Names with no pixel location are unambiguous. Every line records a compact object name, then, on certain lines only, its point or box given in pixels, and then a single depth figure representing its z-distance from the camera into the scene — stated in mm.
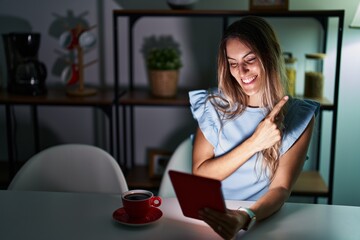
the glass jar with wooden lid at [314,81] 2453
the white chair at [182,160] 1877
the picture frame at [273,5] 2359
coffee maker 2562
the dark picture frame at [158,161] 2730
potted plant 2508
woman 1509
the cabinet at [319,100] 2354
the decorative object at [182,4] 2439
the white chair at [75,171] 1803
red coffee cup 1293
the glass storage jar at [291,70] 2455
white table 1242
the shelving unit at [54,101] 2490
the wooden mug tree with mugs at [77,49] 2572
